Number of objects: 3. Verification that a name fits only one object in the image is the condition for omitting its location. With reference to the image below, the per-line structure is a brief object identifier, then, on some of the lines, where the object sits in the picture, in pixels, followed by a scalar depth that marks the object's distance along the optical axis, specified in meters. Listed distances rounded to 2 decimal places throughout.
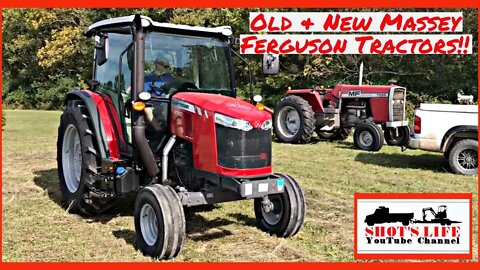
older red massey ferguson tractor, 12.28
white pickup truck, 8.83
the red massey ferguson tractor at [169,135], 4.63
